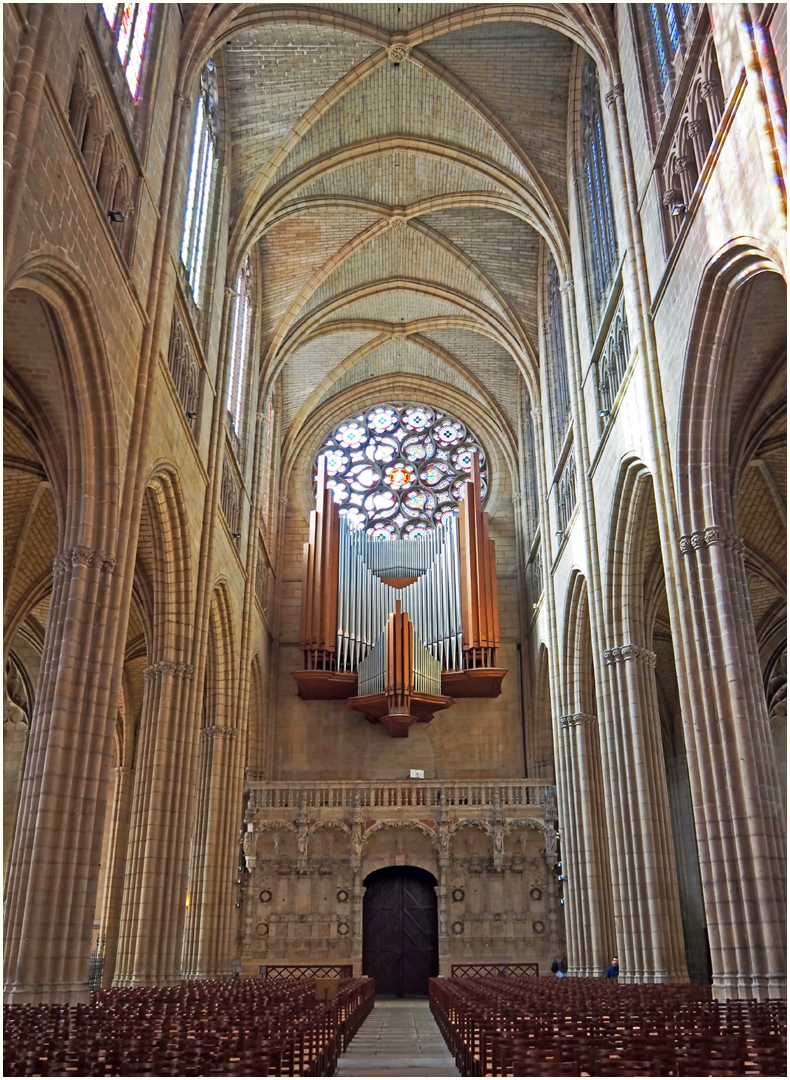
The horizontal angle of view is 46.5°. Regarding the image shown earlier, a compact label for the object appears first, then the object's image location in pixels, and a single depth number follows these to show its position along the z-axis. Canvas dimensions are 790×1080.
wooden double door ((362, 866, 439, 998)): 23.03
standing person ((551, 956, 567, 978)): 19.98
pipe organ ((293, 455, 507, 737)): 24.77
